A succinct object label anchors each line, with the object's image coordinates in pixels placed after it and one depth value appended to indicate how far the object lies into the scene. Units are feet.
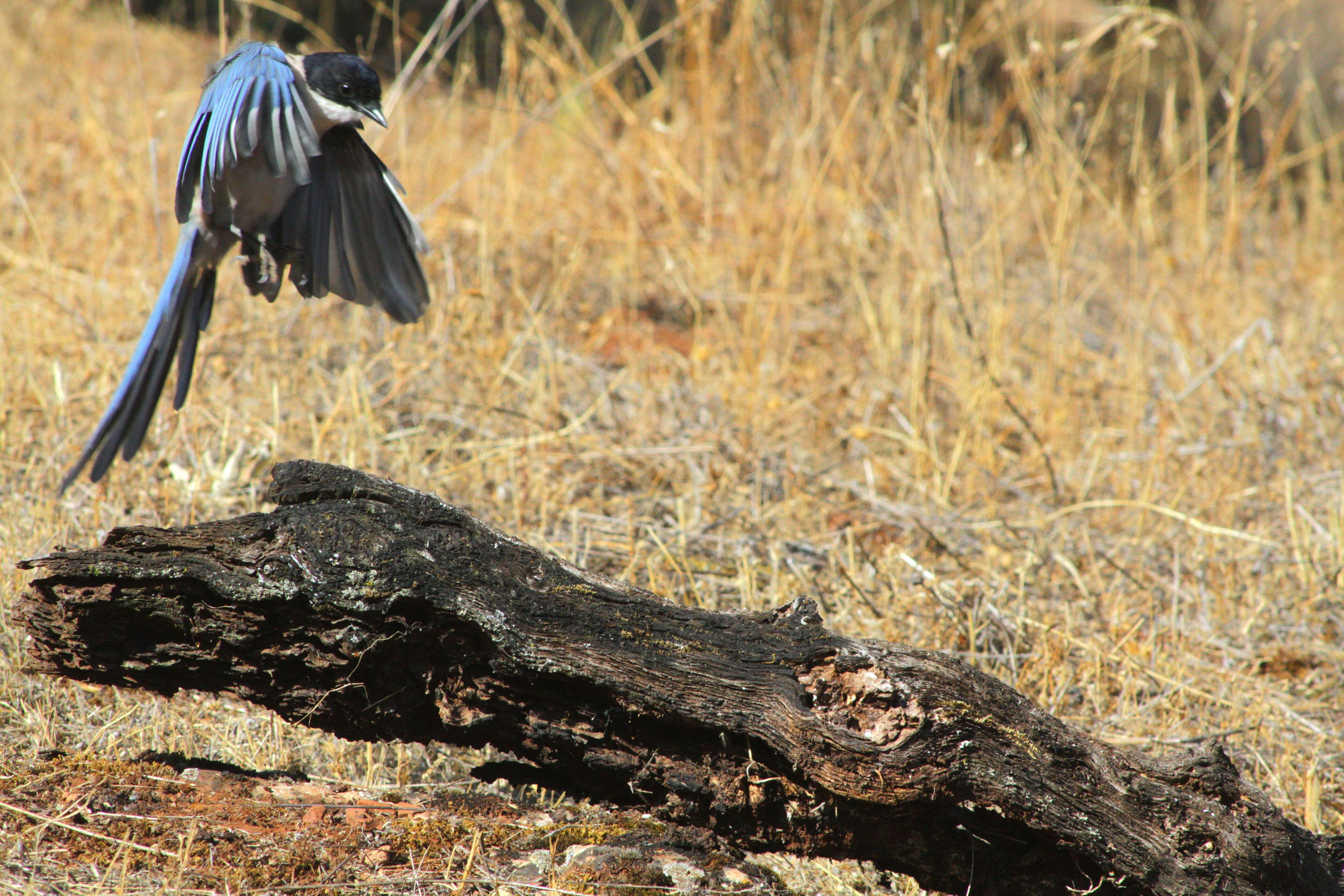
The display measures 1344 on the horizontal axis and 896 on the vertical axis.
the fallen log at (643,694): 36.18
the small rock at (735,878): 36.28
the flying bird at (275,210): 36.66
